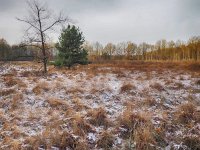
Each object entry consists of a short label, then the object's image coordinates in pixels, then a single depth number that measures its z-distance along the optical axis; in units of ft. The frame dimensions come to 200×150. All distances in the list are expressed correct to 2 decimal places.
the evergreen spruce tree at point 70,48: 49.00
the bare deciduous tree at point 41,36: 32.54
